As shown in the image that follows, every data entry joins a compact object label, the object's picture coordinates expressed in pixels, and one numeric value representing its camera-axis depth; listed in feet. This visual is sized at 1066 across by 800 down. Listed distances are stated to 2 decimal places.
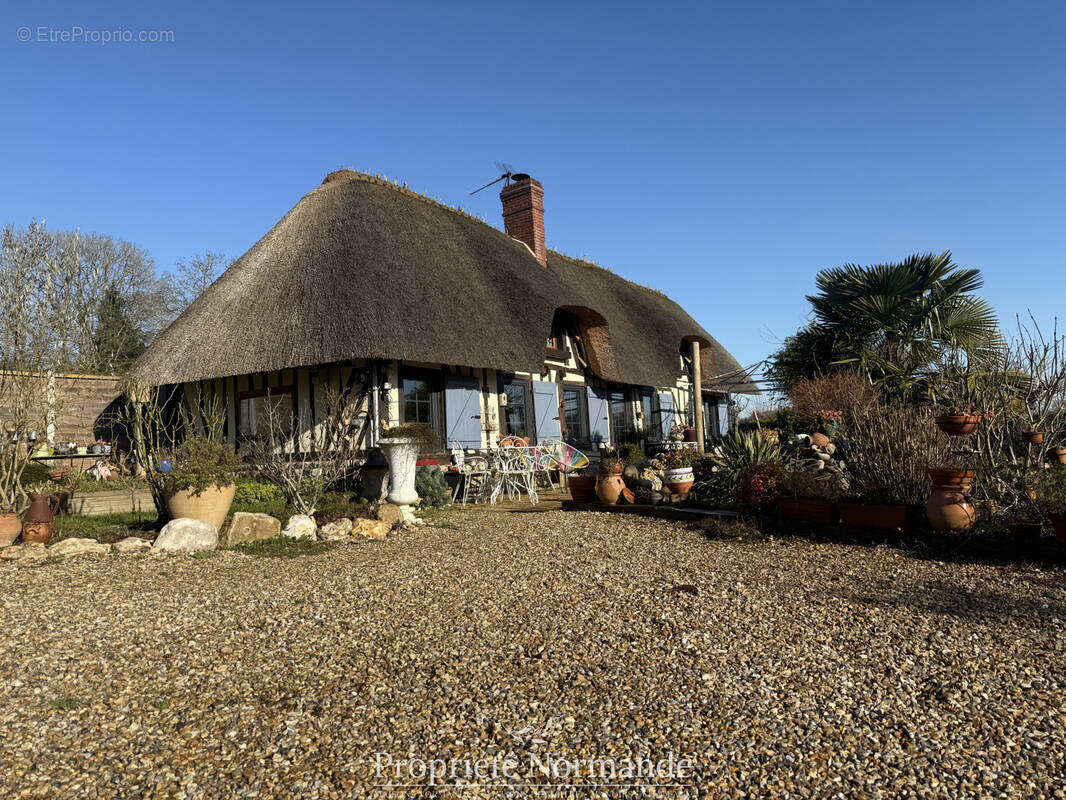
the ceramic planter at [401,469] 25.80
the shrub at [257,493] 27.45
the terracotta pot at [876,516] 16.97
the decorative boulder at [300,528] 20.45
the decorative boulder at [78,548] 17.74
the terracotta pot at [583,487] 26.84
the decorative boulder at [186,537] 18.28
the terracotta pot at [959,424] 15.89
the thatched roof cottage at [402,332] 29.12
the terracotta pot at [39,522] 18.99
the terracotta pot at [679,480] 24.22
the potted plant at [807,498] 18.35
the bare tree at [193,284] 77.87
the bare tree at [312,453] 23.17
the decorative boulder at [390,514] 23.07
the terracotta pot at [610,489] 25.48
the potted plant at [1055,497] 14.07
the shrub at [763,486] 19.94
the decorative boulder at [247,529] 19.39
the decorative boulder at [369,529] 21.43
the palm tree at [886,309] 43.98
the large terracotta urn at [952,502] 15.58
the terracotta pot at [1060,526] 13.99
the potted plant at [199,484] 19.58
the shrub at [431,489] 27.35
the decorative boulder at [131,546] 17.99
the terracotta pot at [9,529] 18.52
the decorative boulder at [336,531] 20.82
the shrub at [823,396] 35.32
